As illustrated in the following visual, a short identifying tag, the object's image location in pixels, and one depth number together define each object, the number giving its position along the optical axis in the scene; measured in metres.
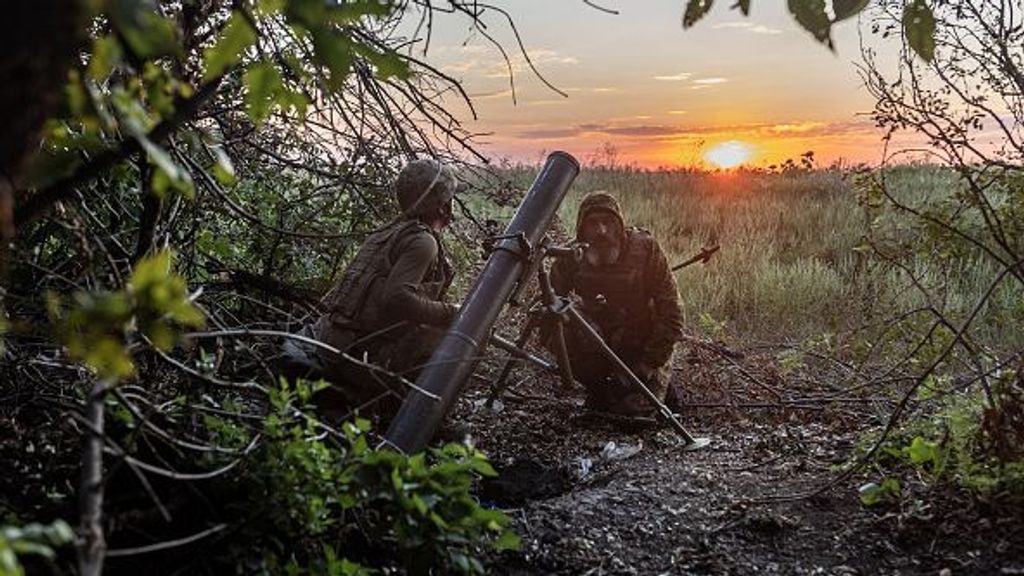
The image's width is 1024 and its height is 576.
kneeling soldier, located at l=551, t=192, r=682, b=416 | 5.68
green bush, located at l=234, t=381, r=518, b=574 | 2.29
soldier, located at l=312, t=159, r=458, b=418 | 4.49
